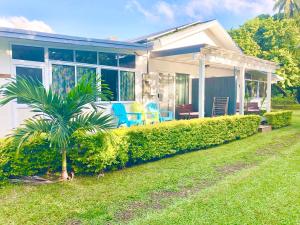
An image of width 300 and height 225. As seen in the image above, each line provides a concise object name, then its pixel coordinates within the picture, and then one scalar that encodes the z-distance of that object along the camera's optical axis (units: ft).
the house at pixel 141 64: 23.82
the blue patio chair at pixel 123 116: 28.78
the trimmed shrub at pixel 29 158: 14.25
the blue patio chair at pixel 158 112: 32.81
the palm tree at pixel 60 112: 13.62
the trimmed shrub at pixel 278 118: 37.22
